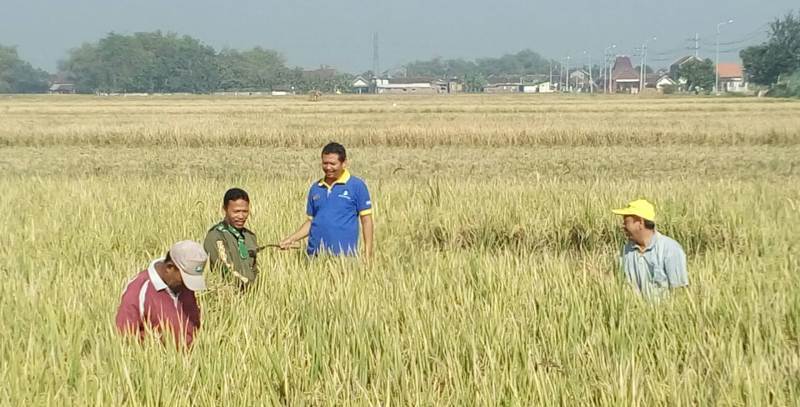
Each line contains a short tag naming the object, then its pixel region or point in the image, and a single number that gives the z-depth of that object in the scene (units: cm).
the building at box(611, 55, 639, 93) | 17621
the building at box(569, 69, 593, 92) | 18429
